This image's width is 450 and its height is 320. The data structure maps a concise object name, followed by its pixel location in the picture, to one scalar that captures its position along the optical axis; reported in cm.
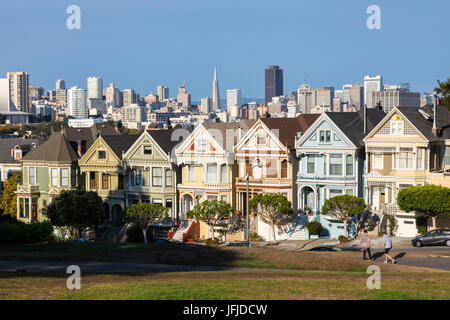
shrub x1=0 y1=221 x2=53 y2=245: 4944
